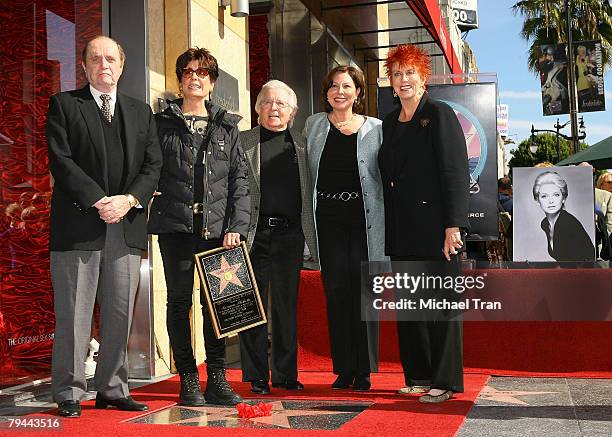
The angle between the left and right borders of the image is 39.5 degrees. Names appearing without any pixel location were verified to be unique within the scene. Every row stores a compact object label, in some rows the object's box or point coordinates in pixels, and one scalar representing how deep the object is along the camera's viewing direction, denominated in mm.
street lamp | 46650
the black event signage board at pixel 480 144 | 7598
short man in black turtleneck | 5398
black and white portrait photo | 6320
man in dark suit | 4520
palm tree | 43438
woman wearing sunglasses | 4895
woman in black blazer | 4930
